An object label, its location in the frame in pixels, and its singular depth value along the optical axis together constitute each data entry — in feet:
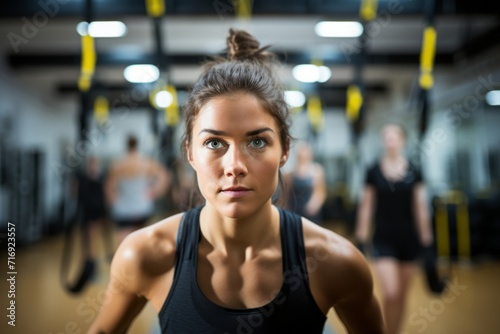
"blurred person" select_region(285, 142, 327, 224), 11.46
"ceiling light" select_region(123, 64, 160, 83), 17.32
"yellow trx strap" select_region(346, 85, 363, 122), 8.01
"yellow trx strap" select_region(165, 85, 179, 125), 6.73
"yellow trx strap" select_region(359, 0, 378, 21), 5.65
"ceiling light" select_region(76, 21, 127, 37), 15.23
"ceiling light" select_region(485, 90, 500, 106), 19.98
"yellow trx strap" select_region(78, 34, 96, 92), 5.30
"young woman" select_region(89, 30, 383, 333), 2.38
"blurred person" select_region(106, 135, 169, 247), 10.54
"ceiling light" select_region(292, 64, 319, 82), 17.79
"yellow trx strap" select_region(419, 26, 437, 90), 5.00
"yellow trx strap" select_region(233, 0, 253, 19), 6.95
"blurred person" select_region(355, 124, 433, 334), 7.45
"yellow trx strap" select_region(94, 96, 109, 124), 10.00
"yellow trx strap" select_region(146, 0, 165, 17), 4.50
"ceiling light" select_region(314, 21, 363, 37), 14.85
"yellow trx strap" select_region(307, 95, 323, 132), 13.64
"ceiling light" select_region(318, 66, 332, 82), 20.90
